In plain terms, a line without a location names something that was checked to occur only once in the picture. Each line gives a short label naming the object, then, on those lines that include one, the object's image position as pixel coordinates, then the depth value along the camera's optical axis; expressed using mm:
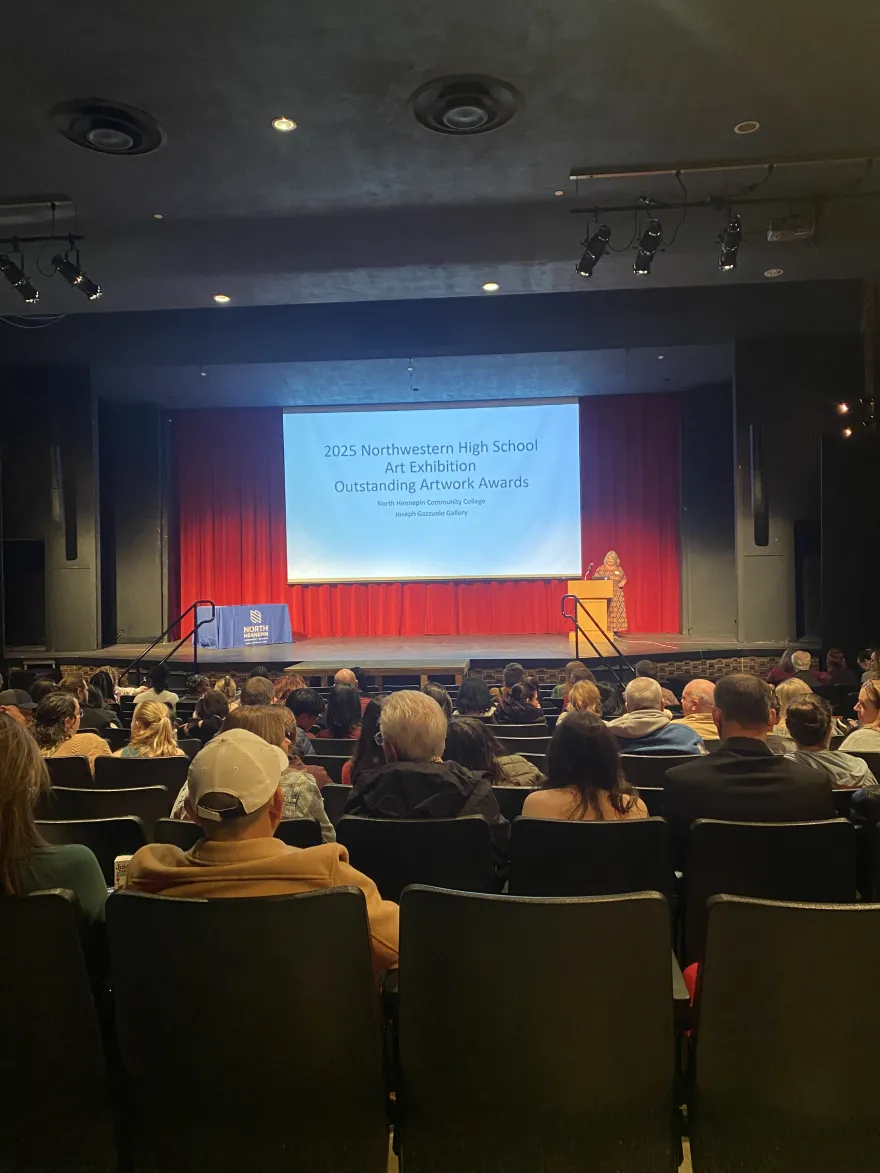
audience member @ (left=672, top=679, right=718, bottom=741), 4320
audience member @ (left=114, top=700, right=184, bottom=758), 3928
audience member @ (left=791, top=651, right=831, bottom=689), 7276
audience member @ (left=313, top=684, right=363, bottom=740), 5238
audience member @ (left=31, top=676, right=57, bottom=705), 5508
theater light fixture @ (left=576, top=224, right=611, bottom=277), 6748
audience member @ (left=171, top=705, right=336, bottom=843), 2750
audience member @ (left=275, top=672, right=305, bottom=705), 6211
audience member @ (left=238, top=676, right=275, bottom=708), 5051
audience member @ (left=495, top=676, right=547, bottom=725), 5500
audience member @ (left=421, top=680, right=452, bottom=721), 4531
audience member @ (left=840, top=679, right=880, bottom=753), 3803
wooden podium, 10805
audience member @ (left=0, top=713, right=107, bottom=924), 1632
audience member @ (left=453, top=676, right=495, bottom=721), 5682
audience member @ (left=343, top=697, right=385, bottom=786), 3193
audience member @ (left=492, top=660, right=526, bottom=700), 6204
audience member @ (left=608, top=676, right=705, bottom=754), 3762
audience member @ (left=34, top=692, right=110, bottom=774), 3959
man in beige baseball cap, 1559
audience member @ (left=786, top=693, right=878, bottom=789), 2992
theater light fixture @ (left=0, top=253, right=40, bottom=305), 7050
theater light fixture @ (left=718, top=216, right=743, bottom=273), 6572
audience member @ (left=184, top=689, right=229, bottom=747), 4480
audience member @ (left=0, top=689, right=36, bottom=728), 4816
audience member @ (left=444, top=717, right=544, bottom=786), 3160
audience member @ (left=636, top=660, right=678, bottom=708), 5912
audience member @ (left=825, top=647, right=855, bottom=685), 7902
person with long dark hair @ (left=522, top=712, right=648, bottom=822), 2441
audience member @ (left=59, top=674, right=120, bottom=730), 5176
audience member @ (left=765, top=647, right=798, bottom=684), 7223
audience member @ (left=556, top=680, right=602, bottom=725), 4352
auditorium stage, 9312
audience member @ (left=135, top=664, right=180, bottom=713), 6051
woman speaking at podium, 12266
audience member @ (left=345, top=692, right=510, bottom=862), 2493
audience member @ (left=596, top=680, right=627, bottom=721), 5464
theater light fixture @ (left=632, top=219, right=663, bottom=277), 6570
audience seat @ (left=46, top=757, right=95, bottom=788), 3699
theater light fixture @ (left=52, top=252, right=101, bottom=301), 7004
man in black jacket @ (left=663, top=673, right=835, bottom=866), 2463
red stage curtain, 13281
